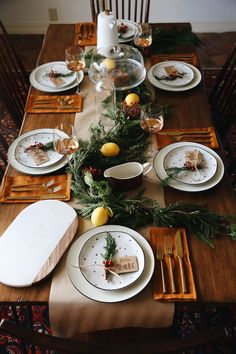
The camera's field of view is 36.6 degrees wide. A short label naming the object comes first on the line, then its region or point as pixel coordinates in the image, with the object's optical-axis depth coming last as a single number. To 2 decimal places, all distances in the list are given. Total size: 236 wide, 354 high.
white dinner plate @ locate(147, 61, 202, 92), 1.54
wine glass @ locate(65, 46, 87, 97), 1.53
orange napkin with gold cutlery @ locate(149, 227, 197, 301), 0.92
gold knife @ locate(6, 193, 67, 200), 1.15
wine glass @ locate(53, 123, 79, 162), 1.25
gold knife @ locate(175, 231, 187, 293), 0.94
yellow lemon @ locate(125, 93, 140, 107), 1.42
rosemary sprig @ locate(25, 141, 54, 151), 1.29
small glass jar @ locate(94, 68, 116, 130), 1.40
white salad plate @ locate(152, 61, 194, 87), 1.56
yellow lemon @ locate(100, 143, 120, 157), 1.22
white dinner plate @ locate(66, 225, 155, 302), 0.92
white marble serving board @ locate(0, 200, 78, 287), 0.96
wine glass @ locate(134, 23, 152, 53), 1.66
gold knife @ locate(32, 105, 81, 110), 1.47
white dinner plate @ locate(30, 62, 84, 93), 1.54
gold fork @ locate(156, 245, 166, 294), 0.94
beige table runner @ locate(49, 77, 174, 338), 0.91
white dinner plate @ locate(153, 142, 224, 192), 1.15
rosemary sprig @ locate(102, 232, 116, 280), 0.97
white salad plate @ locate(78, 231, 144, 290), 0.94
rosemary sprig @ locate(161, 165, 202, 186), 1.16
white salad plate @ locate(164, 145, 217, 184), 1.17
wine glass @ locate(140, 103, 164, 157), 1.30
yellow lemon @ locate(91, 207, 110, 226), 1.05
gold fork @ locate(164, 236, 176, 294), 0.96
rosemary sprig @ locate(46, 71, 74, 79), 1.59
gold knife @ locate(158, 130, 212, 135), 1.36
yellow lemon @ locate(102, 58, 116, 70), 1.57
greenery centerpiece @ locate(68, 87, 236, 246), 1.06
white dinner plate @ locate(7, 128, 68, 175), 1.22
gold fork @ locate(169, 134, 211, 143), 1.34
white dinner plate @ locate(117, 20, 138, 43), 1.80
